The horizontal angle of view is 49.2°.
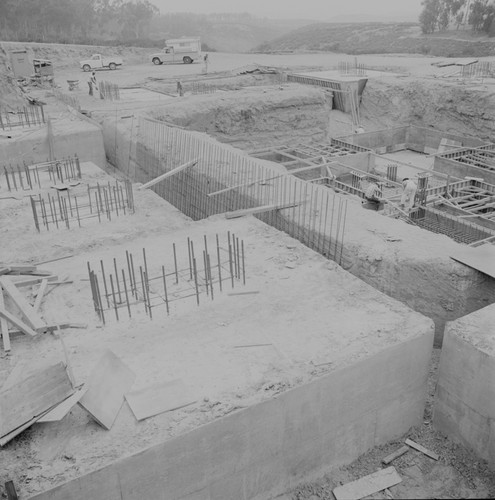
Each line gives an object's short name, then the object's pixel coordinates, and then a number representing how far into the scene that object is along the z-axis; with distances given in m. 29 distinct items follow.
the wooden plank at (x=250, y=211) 9.85
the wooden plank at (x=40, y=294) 7.04
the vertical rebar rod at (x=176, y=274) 7.66
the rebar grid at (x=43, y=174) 12.17
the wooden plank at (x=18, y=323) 6.45
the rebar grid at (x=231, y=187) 9.64
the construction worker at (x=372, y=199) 13.82
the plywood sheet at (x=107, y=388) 5.18
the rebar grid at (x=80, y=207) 10.10
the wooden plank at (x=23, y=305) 6.58
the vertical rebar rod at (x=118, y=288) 7.05
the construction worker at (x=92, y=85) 23.07
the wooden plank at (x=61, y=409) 5.01
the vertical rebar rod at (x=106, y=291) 7.13
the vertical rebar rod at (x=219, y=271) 7.50
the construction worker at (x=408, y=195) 13.78
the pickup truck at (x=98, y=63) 34.72
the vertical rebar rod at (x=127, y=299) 6.83
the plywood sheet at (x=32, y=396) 5.01
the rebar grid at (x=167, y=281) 7.08
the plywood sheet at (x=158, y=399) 5.27
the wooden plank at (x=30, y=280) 7.59
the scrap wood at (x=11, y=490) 4.43
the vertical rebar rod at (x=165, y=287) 6.98
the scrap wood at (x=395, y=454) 6.33
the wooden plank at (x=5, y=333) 6.29
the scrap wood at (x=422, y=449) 6.42
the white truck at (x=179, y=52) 37.14
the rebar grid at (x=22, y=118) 16.09
